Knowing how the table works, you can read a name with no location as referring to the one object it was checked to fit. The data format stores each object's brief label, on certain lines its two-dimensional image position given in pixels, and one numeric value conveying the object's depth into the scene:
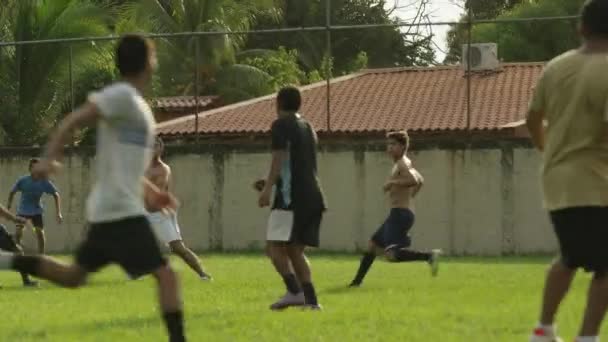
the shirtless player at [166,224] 16.50
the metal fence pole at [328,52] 26.59
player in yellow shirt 7.80
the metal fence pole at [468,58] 25.78
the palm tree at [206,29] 47.78
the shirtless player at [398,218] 15.38
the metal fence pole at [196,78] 27.12
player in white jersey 7.99
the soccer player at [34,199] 20.89
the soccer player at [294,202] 11.98
